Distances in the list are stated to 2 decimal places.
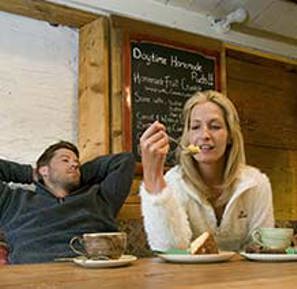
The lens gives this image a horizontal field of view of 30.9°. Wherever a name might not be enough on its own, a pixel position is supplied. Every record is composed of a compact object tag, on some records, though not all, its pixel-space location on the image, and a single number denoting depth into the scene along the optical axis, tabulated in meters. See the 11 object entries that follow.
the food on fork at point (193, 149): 1.65
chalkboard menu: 2.79
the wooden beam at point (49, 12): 2.50
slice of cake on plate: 1.29
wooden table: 0.86
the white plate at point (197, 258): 1.24
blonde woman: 1.49
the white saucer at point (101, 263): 1.15
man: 2.24
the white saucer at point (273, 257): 1.28
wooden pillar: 2.65
